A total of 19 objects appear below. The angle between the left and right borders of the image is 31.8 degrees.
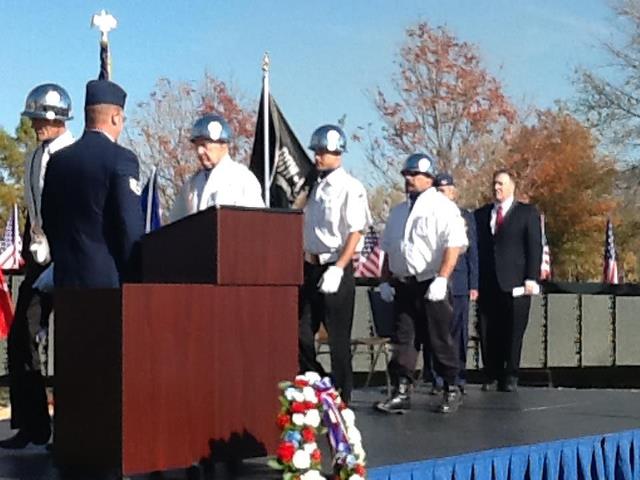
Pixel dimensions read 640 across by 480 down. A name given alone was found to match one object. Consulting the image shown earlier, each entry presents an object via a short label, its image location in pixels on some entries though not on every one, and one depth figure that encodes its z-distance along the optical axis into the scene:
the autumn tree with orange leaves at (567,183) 28.80
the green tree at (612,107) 27.86
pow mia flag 11.86
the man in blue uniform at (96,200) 4.59
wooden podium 4.00
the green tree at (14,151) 33.54
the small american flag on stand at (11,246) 14.39
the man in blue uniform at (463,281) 9.05
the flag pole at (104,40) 8.55
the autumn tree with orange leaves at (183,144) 25.78
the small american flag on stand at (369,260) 15.79
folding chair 9.17
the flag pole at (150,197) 9.99
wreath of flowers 4.06
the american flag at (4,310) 8.98
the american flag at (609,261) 18.31
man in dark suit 8.79
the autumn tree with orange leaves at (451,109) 27.48
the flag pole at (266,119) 10.89
